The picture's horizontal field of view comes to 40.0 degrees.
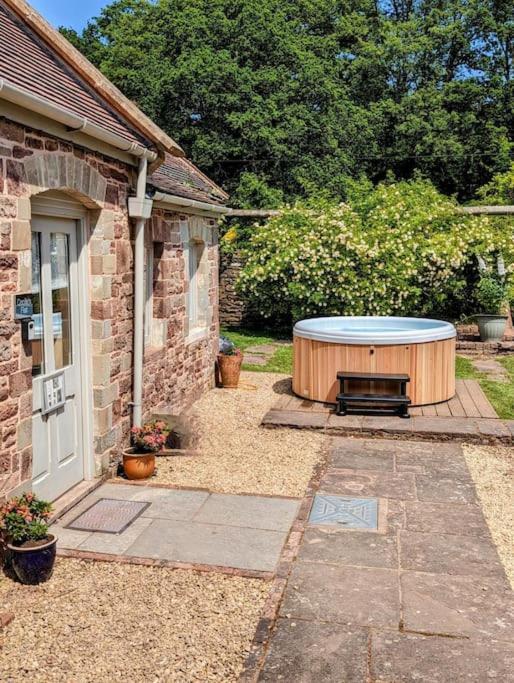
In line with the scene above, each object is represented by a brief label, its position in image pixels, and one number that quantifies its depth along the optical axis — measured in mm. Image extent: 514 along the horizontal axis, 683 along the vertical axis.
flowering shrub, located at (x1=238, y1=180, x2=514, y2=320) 15094
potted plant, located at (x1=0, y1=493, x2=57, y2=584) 4750
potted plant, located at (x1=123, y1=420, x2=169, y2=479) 6957
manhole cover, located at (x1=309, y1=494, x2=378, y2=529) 5938
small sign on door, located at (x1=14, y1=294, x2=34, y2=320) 5156
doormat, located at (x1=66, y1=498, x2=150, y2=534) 5722
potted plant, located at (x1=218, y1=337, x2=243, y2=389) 11648
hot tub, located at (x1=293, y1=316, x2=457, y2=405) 9500
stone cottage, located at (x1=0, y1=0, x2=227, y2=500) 5129
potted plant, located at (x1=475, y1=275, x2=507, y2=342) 14820
